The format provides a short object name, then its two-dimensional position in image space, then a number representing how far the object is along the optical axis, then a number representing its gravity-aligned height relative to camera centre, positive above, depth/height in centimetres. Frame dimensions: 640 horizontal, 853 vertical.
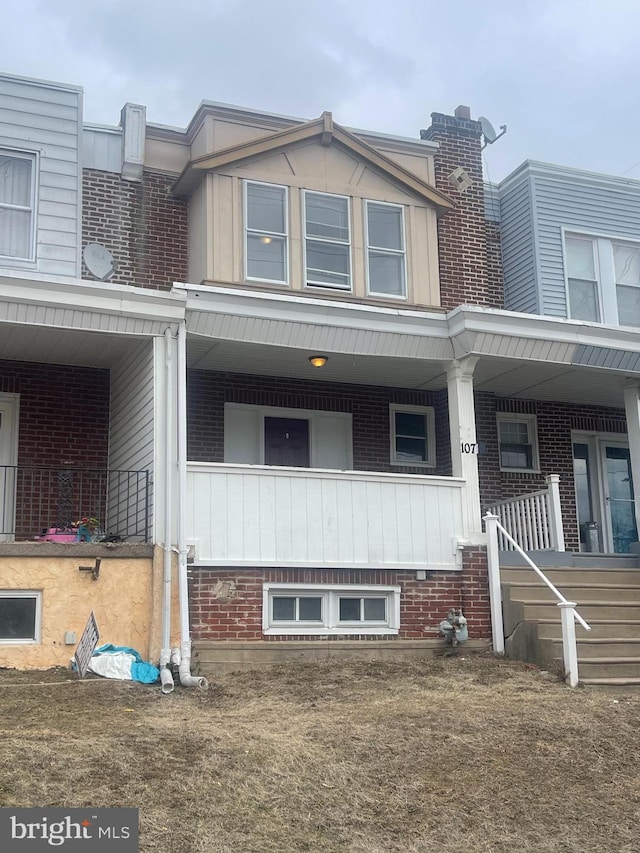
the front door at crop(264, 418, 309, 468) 1399 +232
